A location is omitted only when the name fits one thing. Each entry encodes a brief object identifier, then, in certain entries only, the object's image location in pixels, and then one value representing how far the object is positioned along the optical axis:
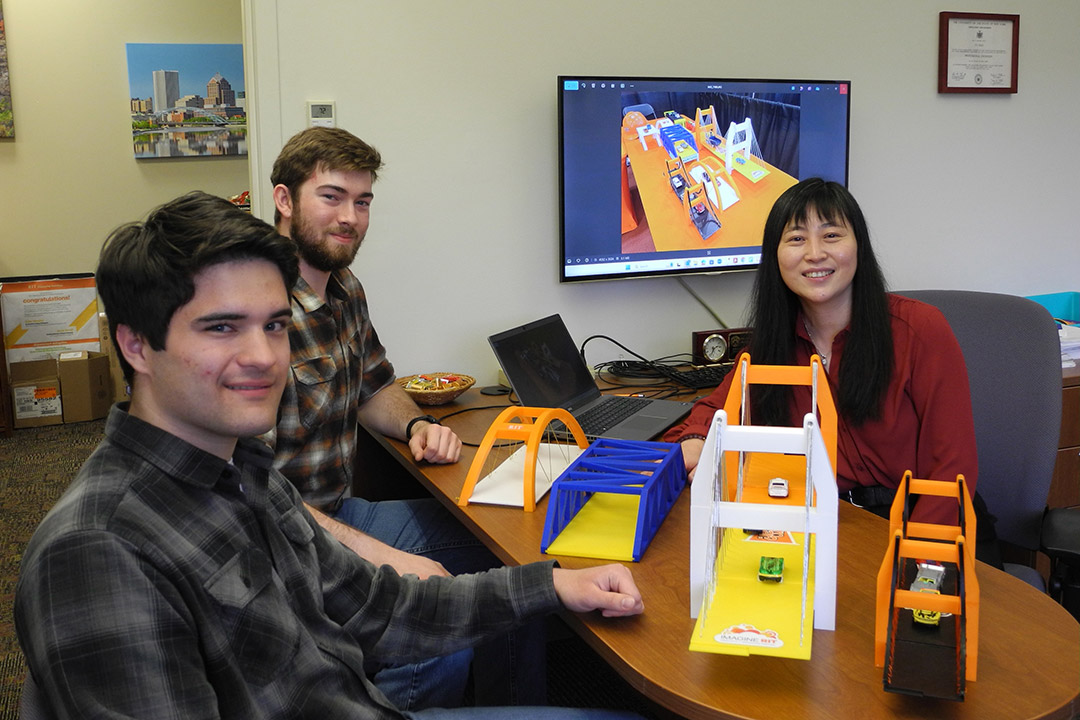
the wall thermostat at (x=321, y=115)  2.51
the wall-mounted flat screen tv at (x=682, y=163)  2.71
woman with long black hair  1.88
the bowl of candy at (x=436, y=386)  2.43
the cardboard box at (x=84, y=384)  4.94
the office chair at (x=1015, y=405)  2.03
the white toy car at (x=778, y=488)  1.40
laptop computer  2.25
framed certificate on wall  3.17
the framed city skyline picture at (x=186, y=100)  5.18
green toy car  1.27
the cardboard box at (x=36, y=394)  4.89
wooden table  1.07
